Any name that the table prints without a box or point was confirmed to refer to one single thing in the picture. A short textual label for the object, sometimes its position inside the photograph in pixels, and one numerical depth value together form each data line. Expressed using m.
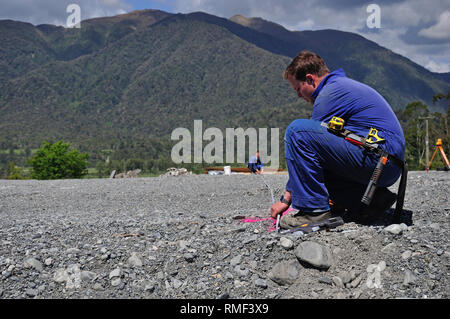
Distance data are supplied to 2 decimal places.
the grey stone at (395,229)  2.96
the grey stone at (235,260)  2.85
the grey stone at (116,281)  2.67
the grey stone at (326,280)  2.55
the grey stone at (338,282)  2.52
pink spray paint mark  3.49
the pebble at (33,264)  2.84
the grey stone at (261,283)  2.62
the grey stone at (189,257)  2.91
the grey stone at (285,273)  2.65
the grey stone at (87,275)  2.73
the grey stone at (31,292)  2.58
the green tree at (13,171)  52.32
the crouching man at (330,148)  3.12
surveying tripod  12.97
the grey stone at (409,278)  2.47
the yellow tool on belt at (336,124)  3.03
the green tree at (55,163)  46.62
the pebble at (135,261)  2.87
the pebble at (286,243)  2.87
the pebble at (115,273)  2.73
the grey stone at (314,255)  2.67
